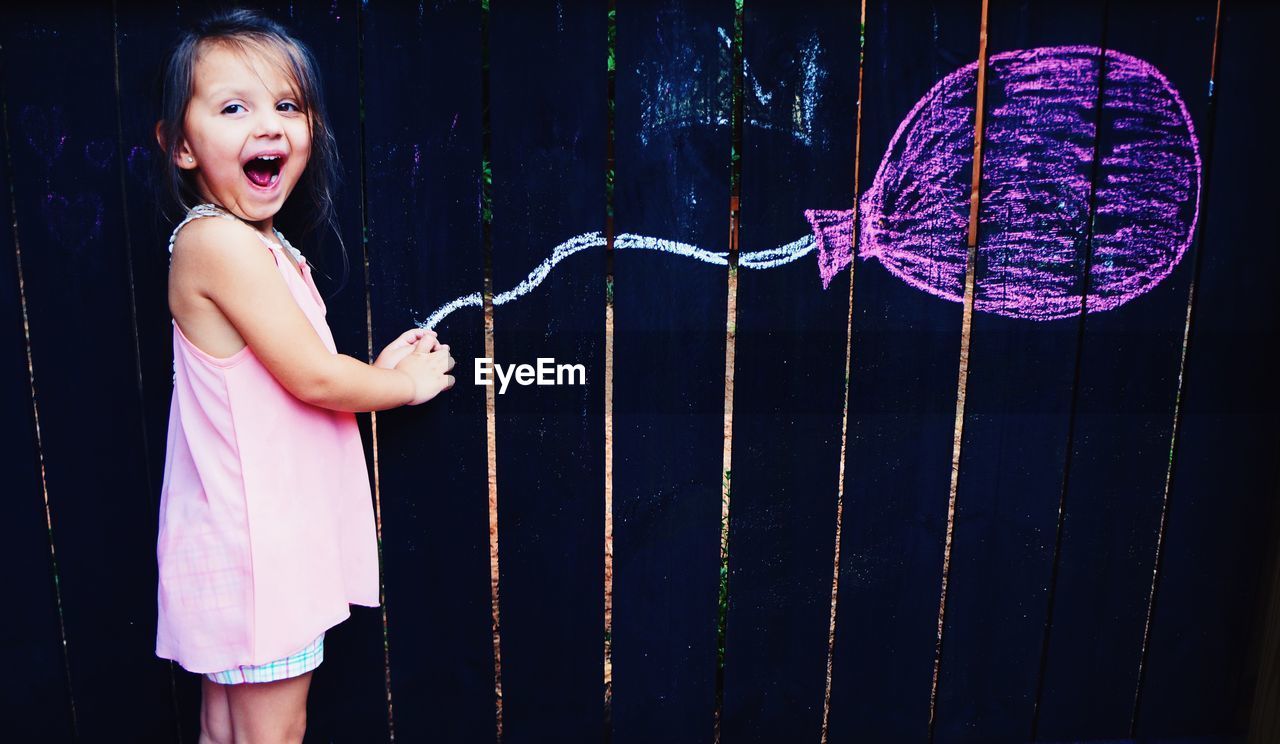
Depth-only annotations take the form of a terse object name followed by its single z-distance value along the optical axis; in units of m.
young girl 1.29
